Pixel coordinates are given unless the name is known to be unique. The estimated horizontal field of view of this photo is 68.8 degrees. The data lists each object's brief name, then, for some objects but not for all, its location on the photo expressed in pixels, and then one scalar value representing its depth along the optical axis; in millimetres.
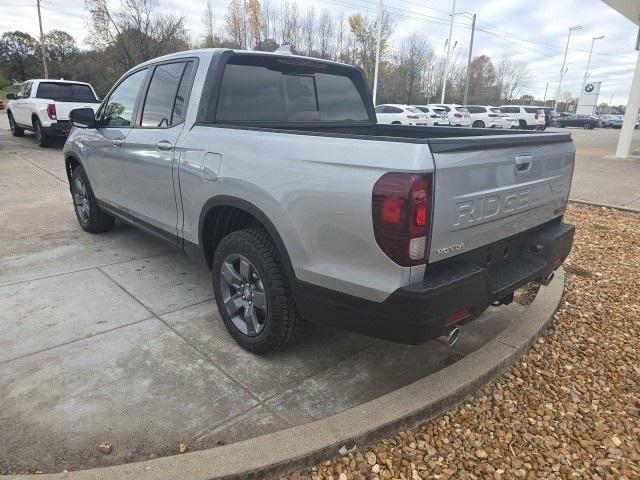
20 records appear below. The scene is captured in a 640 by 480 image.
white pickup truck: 12703
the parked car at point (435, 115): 27695
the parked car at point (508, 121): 31531
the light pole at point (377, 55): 33962
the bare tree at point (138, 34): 35188
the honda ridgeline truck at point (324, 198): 2082
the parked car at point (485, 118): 31362
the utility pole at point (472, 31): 41369
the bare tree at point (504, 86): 82375
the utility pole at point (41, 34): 44281
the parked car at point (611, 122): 51300
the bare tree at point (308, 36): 58188
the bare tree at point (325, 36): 59156
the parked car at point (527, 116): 32750
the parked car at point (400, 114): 25391
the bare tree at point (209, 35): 47356
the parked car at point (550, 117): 38712
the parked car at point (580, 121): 46562
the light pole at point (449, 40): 38781
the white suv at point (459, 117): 29188
